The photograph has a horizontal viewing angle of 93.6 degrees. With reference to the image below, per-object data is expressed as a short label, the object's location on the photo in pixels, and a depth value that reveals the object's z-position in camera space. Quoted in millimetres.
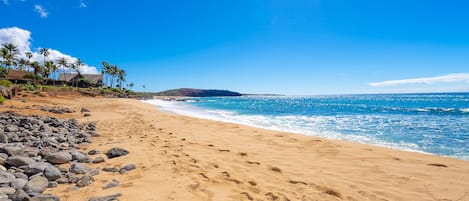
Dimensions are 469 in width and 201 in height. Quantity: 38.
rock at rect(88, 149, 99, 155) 5799
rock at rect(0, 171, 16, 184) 3371
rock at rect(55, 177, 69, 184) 3834
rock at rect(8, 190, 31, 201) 2902
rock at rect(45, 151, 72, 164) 4812
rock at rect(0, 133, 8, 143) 5730
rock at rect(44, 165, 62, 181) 3871
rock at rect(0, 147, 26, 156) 4614
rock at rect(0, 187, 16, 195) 3034
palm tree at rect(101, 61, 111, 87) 85875
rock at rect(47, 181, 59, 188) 3649
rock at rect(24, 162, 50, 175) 3961
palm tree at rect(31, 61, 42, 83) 57312
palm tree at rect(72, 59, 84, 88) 72375
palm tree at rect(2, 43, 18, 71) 54062
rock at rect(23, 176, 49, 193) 3315
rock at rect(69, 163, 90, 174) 4316
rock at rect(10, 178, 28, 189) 3322
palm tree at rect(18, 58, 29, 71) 66719
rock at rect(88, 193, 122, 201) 3197
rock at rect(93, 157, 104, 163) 5120
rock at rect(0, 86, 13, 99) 19253
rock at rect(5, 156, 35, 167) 4152
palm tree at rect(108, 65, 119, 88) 88250
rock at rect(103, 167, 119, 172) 4608
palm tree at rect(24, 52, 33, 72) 68588
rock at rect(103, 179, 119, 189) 3743
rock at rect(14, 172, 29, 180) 3685
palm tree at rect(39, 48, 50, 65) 66562
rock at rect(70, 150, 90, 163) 5121
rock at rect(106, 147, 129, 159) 5581
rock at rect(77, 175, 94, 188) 3784
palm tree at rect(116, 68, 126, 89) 96650
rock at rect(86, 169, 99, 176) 4289
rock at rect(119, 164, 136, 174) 4563
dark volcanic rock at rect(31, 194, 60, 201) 2943
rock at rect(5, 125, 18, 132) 7123
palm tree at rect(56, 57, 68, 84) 65775
